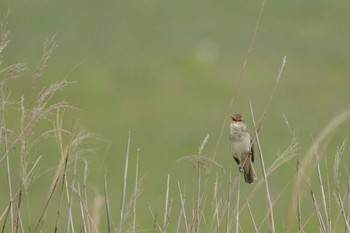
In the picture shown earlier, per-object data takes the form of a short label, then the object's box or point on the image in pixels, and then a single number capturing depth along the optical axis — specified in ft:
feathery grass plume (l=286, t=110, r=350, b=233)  26.49
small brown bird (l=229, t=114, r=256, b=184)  40.24
